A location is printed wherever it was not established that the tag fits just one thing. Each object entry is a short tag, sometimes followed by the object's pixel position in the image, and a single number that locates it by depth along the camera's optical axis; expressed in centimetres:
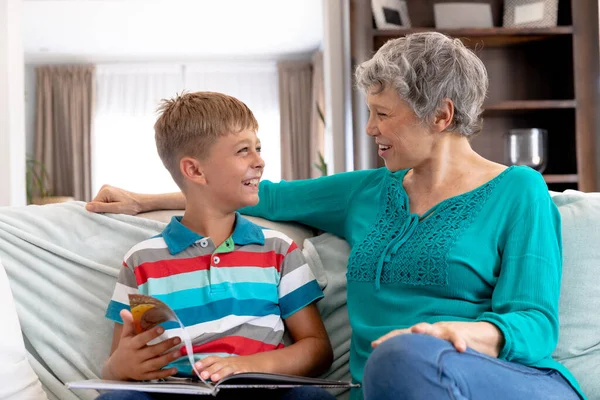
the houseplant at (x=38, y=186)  796
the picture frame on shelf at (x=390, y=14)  351
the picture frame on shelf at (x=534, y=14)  365
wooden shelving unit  357
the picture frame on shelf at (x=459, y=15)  371
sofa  145
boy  144
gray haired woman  116
